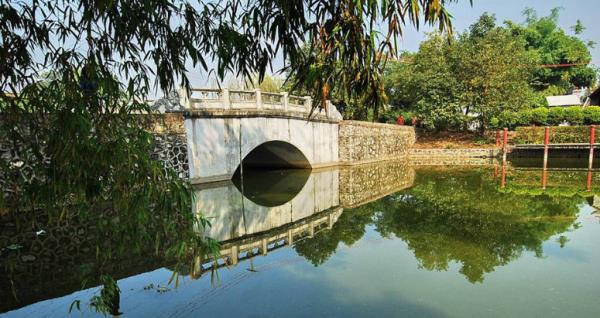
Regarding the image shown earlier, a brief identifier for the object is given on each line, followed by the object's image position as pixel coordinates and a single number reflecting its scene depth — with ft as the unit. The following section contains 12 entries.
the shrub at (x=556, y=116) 72.59
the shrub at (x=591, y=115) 69.37
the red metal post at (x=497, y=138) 70.93
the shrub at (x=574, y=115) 70.85
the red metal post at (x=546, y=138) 54.36
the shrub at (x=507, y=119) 70.35
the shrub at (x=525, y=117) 74.28
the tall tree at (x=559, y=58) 108.27
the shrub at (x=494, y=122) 72.83
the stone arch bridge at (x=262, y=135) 36.81
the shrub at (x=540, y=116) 73.36
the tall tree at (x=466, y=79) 67.31
